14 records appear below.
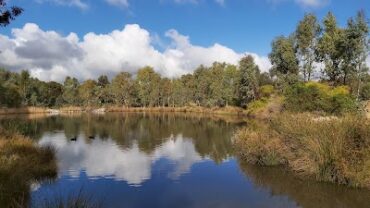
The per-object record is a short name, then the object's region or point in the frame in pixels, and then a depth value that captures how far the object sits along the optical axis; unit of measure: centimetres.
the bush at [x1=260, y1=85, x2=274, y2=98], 7919
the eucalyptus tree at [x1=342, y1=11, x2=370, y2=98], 5522
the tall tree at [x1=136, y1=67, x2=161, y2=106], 12238
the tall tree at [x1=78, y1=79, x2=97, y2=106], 13075
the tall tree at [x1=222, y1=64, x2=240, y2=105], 9344
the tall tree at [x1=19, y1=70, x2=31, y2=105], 10738
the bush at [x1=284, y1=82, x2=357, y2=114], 4584
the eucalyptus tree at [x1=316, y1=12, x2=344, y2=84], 6131
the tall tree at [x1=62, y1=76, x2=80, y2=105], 12854
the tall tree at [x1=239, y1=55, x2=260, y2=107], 8162
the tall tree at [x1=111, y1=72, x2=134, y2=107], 12619
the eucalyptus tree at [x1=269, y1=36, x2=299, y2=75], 6919
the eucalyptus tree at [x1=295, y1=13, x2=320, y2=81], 6631
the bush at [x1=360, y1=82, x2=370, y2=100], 5638
